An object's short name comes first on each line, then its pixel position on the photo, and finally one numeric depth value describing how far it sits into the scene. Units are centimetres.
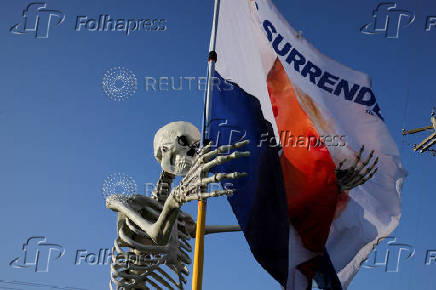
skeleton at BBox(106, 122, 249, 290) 829
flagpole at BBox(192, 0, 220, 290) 680
